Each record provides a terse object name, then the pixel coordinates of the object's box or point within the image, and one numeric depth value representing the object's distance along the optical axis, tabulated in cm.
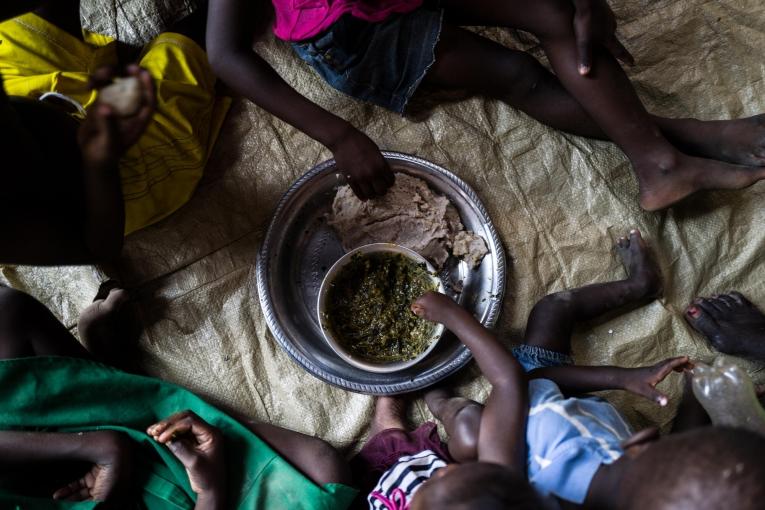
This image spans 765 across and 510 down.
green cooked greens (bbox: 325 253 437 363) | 126
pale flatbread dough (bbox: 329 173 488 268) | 131
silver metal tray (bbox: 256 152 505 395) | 129
